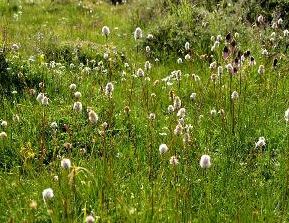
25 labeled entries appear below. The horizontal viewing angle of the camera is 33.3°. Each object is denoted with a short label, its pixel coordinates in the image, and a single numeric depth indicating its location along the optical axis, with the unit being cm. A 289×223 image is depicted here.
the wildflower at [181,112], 384
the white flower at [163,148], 306
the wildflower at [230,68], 477
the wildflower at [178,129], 332
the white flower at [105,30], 492
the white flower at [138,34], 527
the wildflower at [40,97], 423
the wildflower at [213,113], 447
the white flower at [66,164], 264
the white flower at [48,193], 258
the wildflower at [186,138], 335
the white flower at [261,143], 350
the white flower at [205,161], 282
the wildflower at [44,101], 400
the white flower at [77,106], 369
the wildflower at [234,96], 437
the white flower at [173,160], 293
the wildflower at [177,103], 399
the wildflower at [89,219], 238
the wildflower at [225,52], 481
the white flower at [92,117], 294
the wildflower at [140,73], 496
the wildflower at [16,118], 432
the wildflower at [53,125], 419
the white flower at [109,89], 415
